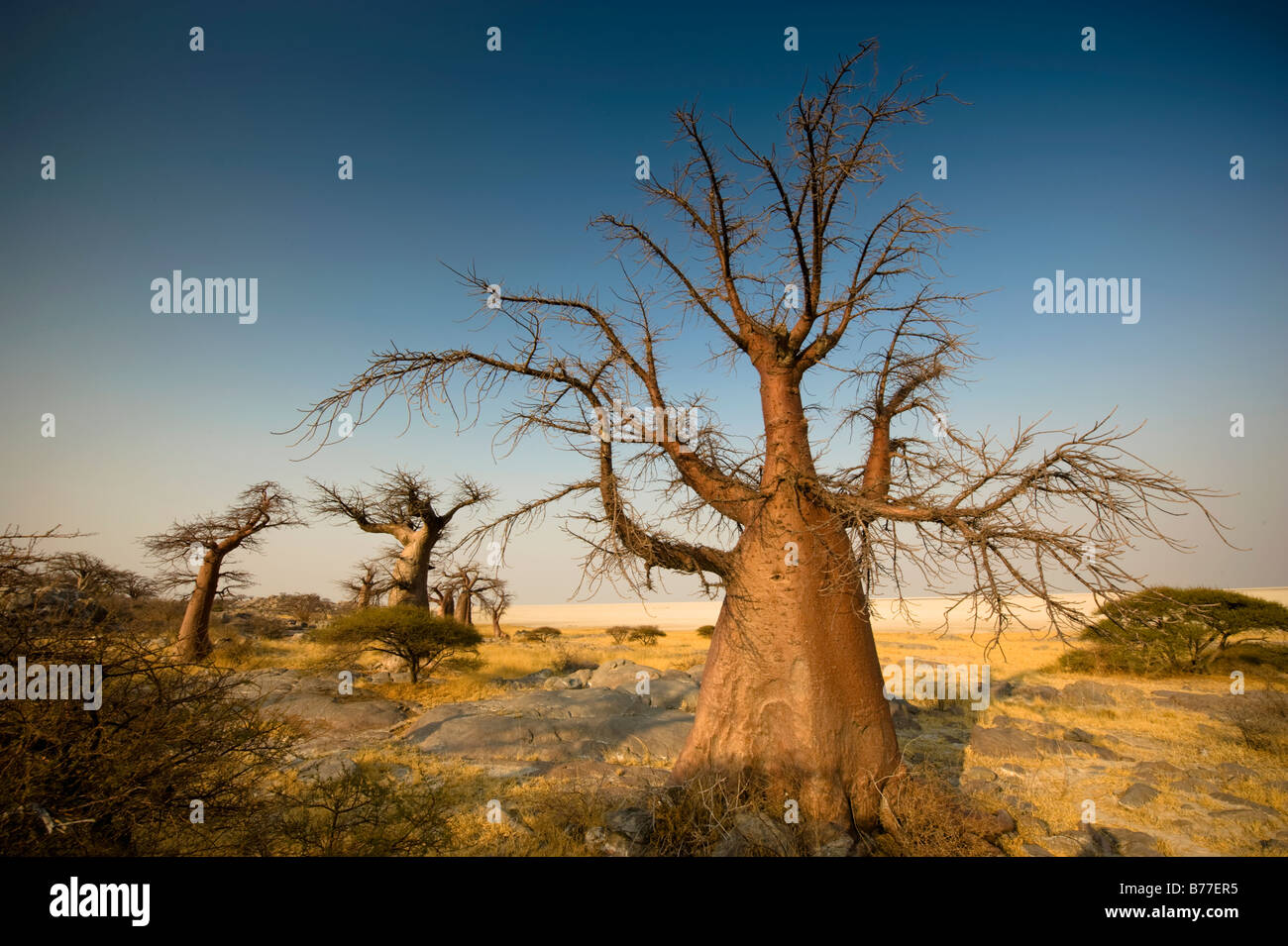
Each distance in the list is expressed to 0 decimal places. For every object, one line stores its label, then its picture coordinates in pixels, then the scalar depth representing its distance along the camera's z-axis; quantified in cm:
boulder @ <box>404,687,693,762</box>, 781
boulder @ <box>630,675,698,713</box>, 1085
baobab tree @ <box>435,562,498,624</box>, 1867
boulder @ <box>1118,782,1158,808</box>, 610
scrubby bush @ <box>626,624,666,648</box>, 2832
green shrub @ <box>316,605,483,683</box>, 1259
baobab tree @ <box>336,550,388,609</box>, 1494
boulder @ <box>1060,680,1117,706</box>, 1131
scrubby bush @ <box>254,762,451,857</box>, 404
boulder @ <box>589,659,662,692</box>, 1304
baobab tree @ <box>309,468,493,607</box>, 1477
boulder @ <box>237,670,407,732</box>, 920
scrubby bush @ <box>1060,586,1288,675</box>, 1386
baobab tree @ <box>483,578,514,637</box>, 2175
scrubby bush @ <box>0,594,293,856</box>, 279
